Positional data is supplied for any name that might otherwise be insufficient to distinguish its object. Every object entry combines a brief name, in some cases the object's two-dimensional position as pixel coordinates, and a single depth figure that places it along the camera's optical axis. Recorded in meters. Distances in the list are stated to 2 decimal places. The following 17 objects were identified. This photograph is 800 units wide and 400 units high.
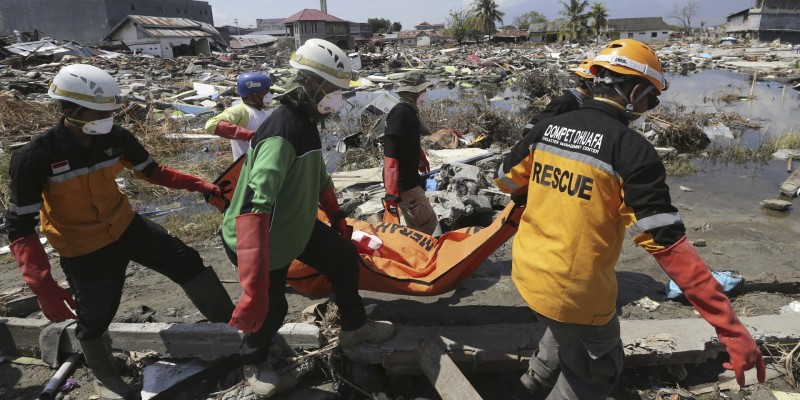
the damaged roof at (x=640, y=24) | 63.34
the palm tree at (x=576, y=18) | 51.25
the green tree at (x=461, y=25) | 58.62
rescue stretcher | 3.24
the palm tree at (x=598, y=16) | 50.12
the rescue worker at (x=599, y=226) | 1.60
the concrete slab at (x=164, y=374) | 2.64
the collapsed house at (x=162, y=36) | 33.50
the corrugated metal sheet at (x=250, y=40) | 46.47
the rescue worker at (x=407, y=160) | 3.92
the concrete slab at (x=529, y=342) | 2.58
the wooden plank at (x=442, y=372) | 2.27
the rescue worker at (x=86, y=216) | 2.27
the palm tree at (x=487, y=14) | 59.67
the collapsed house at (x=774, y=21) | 45.00
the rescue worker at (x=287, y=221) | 1.99
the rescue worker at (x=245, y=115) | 4.16
